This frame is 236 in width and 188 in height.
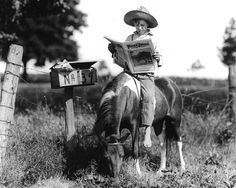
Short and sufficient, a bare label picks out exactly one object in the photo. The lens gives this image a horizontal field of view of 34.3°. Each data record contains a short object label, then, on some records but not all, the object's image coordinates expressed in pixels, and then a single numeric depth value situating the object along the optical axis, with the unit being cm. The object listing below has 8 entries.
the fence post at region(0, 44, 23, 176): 552
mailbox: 567
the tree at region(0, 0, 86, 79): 4156
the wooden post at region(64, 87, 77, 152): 595
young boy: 575
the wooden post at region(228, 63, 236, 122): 873
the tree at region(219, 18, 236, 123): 6562
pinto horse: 487
